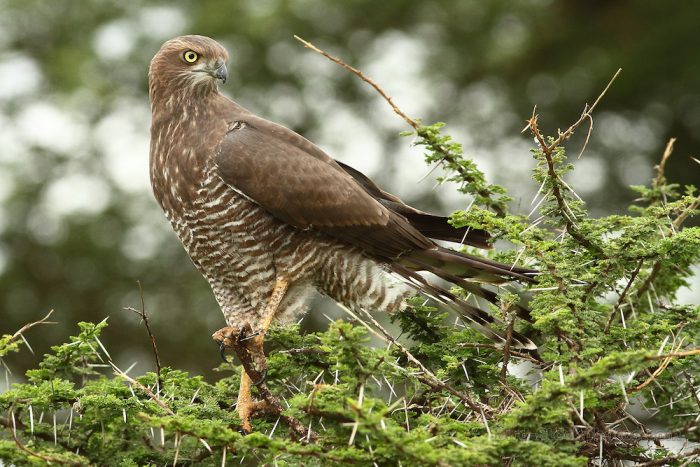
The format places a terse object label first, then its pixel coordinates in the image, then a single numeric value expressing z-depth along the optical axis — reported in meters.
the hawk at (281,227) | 9.59
